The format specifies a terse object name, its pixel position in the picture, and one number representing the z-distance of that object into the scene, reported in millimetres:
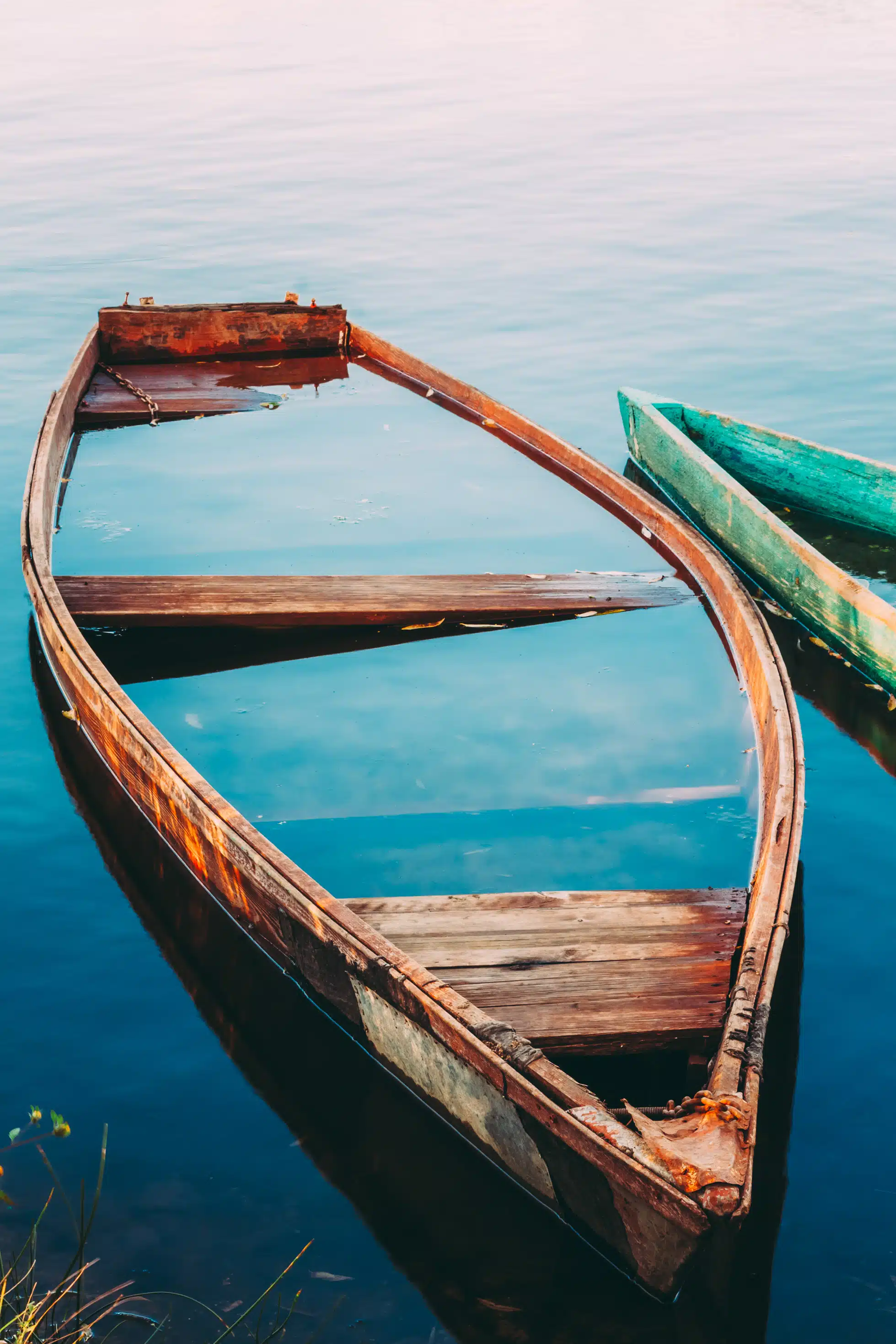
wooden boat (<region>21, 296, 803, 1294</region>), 3512
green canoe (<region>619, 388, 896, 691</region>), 7531
